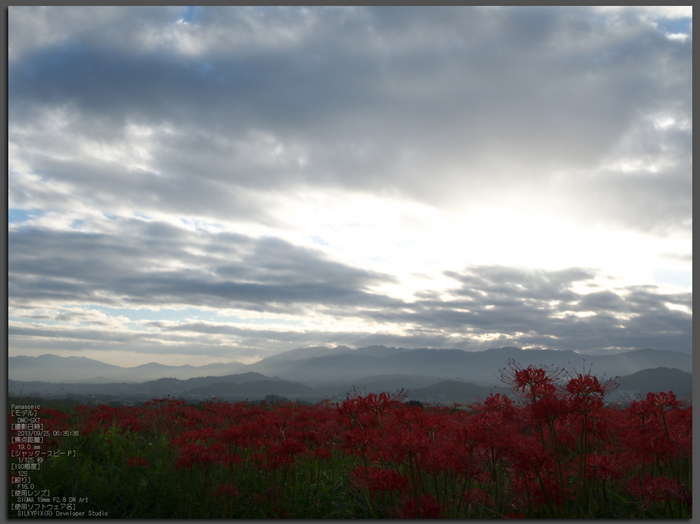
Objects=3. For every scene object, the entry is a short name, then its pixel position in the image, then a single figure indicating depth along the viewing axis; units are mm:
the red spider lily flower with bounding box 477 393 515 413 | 3742
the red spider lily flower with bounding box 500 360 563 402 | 3549
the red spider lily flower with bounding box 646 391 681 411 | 4195
